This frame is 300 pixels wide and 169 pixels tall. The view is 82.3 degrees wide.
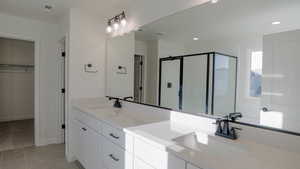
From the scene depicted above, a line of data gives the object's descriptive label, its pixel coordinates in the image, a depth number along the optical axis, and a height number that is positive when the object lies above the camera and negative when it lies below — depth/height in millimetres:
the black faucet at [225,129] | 1219 -357
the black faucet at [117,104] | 2545 -369
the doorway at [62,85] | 3453 -134
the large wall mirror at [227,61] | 1032 +158
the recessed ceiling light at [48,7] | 2577 +1085
